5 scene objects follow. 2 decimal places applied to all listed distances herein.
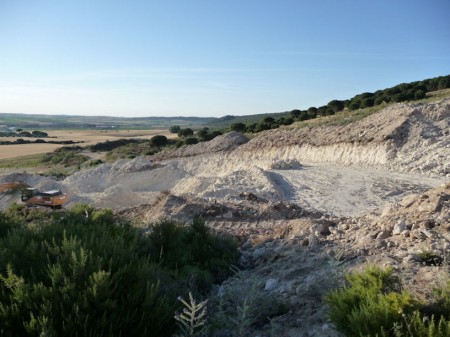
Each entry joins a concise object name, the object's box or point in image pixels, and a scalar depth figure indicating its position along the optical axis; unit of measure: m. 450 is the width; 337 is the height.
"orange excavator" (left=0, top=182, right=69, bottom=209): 17.95
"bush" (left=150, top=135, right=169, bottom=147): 52.81
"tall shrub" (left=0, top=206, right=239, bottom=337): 3.70
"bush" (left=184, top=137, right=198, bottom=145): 43.79
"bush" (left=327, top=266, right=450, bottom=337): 3.38
